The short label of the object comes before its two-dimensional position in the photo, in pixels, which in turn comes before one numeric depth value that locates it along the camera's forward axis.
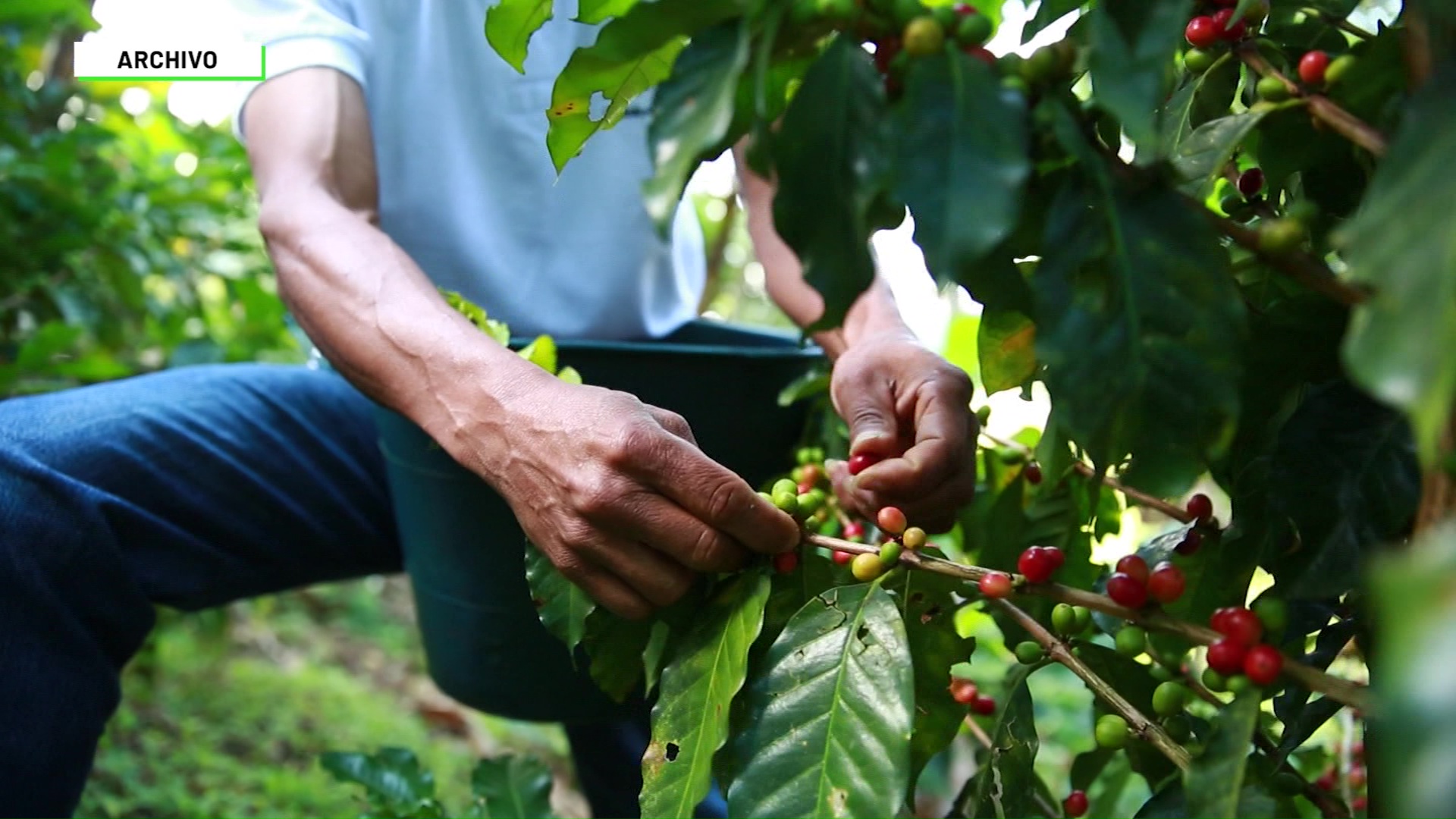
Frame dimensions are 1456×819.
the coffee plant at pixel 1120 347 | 0.54
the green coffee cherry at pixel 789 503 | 0.90
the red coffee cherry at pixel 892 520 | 0.84
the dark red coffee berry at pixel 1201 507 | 0.90
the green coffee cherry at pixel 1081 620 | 0.78
